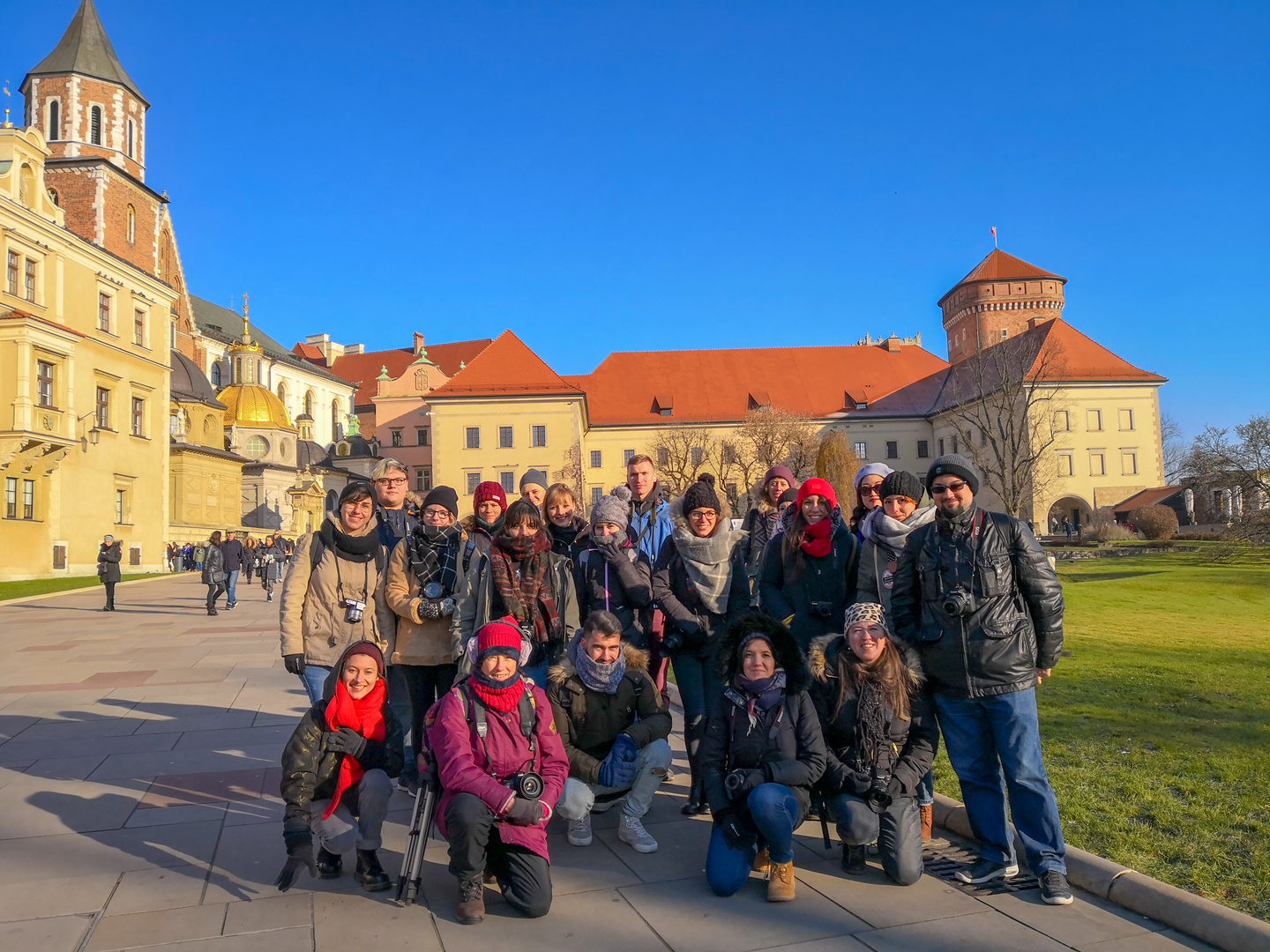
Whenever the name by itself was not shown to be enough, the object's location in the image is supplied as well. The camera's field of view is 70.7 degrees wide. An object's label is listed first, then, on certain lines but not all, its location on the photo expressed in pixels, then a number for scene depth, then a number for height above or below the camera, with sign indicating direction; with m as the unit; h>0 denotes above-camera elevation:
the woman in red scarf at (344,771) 4.30 -1.19
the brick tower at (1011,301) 75.31 +17.71
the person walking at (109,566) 20.94 -0.64
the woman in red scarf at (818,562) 5.57 -0.29
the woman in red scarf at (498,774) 4.10 -1.21
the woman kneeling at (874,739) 4.47 -1.17
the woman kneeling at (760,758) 4.25 -1.23
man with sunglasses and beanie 4.27 -0.69
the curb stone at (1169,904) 3.44 -1.67
